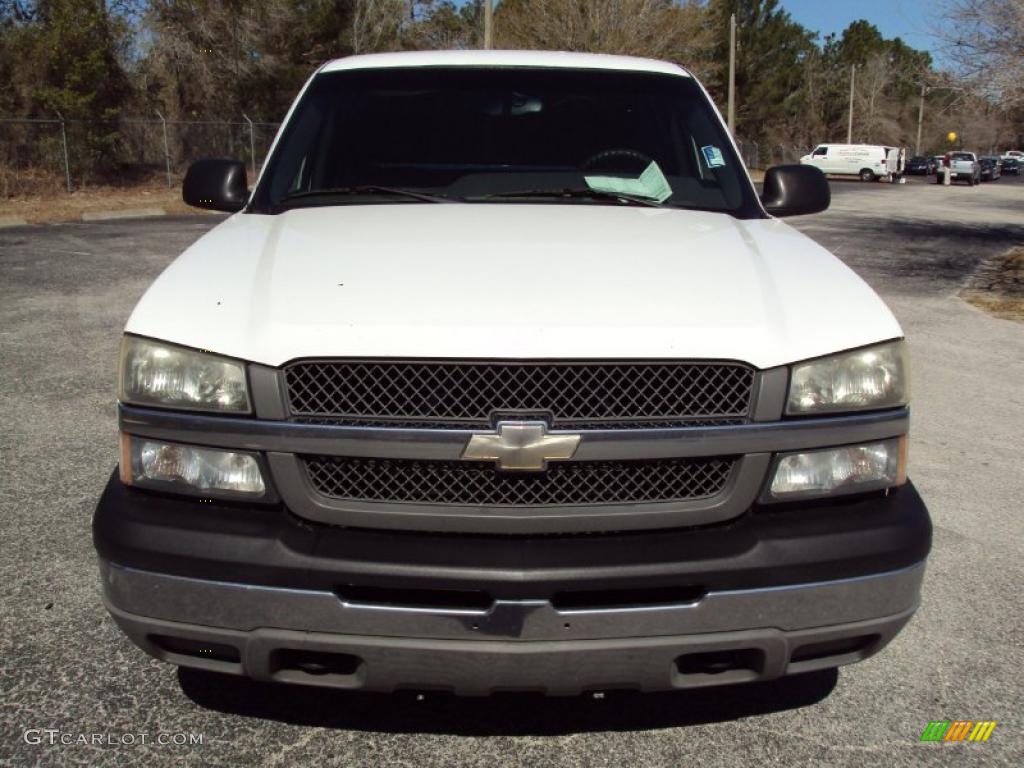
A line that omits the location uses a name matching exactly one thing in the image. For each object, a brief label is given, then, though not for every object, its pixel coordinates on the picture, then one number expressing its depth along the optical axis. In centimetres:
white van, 5466
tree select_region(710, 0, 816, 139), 6106
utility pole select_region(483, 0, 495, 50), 2338
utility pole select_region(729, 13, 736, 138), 4125
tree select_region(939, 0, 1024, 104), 1464
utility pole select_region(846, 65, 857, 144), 7496
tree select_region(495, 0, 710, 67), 3869
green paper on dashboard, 358
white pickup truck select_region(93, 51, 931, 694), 220
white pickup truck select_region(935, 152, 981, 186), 5400
